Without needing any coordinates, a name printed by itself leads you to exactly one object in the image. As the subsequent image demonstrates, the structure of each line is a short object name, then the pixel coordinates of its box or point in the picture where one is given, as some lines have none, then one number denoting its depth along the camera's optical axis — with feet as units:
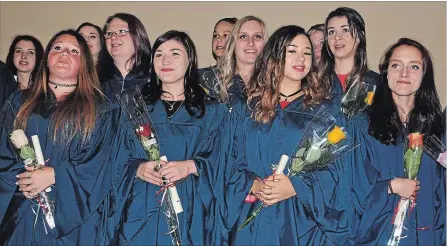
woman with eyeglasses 12.87
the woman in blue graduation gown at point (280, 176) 10.19
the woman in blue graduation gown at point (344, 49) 12.48
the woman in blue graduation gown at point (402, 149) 10.88
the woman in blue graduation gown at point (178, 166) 10.55
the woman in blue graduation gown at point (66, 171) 10.68
